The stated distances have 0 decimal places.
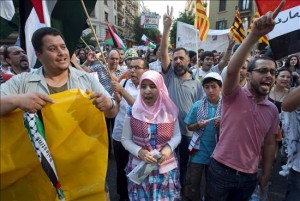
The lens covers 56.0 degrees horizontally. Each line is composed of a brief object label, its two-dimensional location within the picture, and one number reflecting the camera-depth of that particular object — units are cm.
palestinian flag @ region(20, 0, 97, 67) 279
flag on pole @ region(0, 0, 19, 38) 286
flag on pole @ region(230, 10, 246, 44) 718
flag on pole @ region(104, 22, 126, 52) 696
